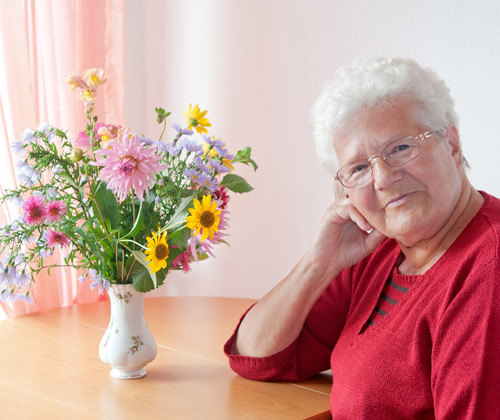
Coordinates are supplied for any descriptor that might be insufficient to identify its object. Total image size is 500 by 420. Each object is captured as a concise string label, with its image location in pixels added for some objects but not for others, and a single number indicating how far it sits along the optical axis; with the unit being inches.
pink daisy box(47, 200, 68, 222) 51.4
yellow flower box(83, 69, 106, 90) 52.3
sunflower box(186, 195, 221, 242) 48.3
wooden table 51.8
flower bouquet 50.3
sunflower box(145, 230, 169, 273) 48.1
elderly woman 43.8
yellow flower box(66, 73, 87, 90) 52.2
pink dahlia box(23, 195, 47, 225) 50.9
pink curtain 84.0
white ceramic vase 56.3
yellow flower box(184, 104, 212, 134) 55.2
